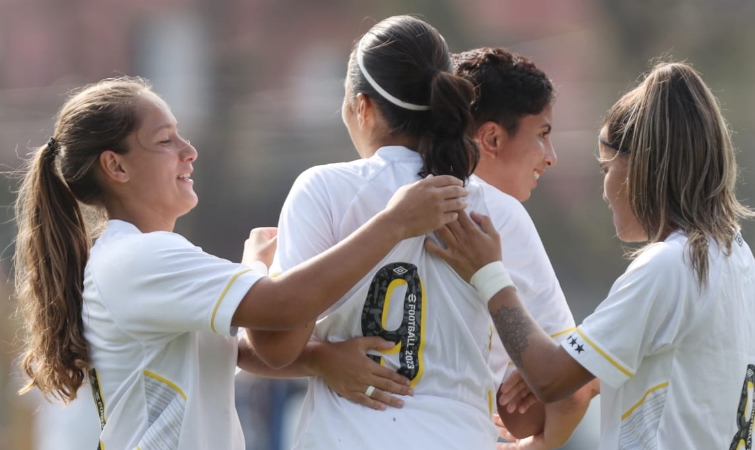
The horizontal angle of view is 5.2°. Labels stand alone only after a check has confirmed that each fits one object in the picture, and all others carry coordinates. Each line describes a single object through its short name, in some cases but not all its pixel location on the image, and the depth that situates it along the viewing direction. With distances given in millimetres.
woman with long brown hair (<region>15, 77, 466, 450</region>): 13120
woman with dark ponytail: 13151
